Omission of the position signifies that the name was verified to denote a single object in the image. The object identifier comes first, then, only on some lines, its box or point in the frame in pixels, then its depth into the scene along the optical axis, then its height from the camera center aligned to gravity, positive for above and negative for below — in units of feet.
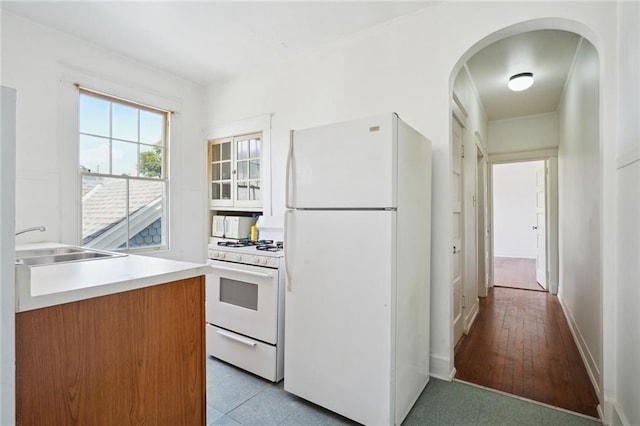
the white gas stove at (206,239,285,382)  7.32 -2.33
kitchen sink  6.38 -0.91
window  9.64 +1.30
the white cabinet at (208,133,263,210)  11.18 +1.51
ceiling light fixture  10.45 +4.45
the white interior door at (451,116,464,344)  9.29 -0.45
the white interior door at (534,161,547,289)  16.53 -0.91
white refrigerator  5.51 -1.03
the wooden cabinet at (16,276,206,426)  3.10 -1.70
